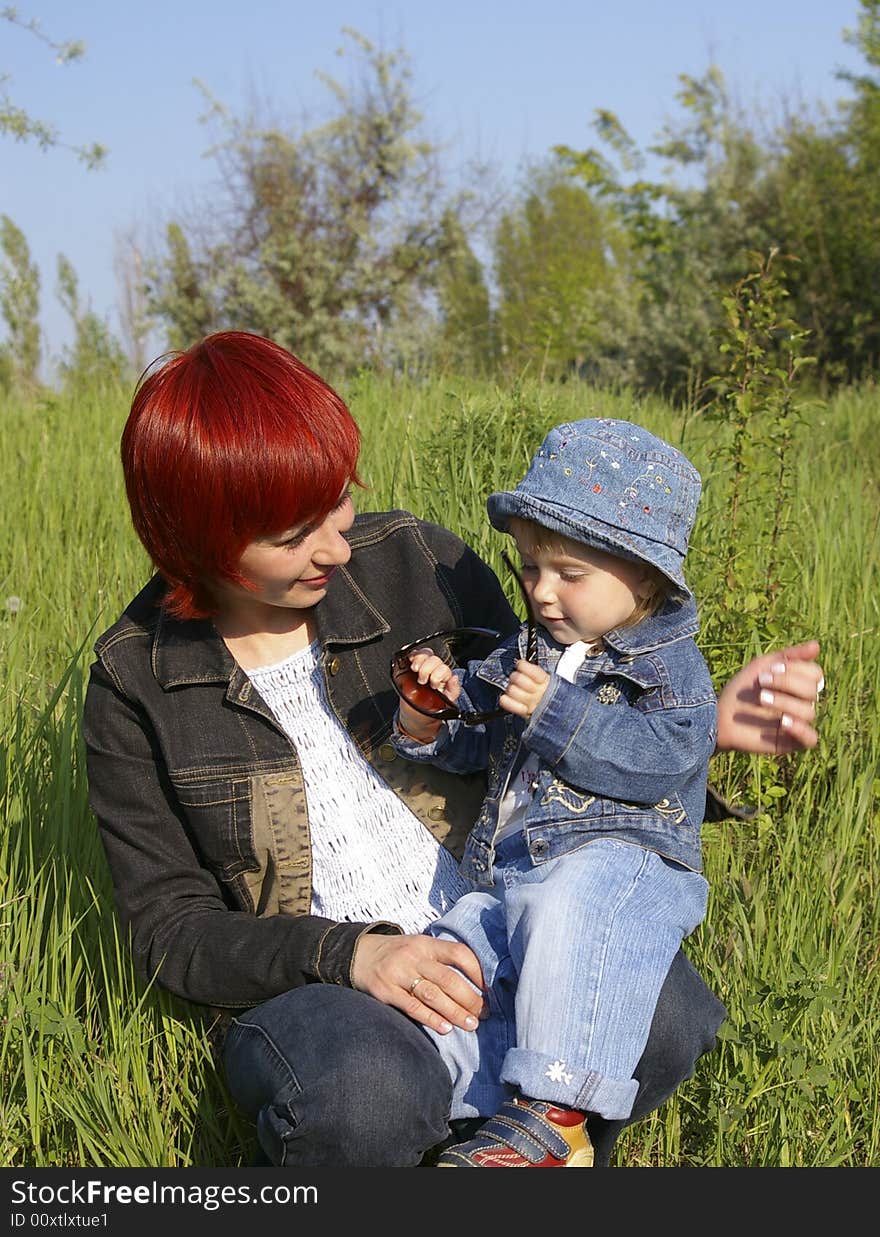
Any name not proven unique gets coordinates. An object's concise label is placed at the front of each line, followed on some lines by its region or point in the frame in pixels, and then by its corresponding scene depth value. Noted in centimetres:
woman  203
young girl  188
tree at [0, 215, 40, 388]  1037
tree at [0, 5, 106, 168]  860
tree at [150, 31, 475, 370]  1411
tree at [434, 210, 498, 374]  1410
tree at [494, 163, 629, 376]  1377
